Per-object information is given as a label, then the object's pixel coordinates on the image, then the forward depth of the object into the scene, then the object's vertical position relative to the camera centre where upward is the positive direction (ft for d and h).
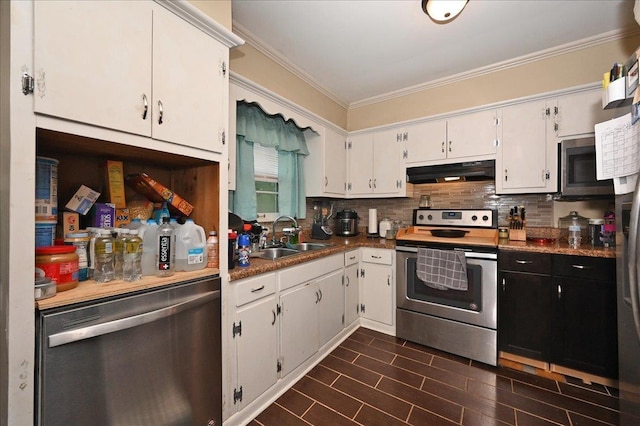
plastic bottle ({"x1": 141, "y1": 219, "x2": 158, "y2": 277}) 4.11 -0.60
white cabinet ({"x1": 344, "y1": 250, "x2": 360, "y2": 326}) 8.29 -2.45
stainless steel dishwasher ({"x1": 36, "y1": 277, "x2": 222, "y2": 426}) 2.82 -1.92
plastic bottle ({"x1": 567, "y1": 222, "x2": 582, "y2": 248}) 6.77 -0.61
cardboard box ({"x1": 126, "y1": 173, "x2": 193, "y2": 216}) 4.46 +0.37
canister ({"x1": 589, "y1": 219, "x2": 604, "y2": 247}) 6.66 -0.48
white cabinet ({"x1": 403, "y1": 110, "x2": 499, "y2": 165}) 8.07 +2.49
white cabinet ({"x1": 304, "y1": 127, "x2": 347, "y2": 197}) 9.34 +1.81
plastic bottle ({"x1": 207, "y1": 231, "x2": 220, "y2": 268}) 4.54 -0.70
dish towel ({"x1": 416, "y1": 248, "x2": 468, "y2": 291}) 7.08 -1.58
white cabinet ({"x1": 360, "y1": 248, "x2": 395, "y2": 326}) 8.48 -2.44
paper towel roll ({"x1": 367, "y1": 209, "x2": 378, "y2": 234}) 10.23 -0.34
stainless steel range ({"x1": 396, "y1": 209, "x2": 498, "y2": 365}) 6.95 -2.05
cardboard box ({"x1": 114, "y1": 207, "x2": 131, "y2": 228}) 4.42 -0.09
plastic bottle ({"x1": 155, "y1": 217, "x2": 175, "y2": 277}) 4.02 -0.62
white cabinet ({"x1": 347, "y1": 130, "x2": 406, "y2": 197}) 9.60 +1.89
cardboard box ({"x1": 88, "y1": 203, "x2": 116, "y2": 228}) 4.07 -0.03
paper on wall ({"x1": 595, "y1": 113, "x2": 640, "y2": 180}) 3.97 +1.07
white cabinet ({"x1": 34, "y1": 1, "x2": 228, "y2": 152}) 2.83 +1.90
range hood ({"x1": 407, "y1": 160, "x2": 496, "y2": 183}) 8.00 +1.35
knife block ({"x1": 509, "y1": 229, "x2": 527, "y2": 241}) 7.51 -0.63
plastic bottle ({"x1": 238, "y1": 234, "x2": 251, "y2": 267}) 5.30 -0.77
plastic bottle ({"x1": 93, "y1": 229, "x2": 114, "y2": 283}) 3.61 -0.60
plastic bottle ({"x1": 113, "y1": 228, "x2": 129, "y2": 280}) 3.76 -0.56
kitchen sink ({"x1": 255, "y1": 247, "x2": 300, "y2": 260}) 7.50 -1.18
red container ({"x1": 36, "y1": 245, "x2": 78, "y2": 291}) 2.97 -0.60
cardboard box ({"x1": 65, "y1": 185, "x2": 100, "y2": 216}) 3.89 +0.20
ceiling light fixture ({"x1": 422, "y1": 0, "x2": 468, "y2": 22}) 5.09 +4.16
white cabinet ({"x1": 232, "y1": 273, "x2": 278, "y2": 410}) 4.89 -2.50
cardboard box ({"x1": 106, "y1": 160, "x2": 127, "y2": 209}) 4.29 +0.51
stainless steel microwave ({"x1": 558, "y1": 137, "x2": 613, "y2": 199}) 6.45 +1.09
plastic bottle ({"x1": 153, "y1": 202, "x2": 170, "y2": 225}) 4.74 +0.00
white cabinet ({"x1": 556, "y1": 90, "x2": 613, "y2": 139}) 6.75 +2.67
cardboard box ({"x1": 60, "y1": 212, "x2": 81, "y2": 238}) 3.69 -0.14
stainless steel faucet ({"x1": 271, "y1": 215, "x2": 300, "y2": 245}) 8.54 -0.57
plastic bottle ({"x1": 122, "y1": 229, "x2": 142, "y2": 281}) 3.73 -0.67
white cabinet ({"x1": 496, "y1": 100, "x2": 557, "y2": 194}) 7.31 +1.85
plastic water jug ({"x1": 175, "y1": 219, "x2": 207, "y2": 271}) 4.33 -0.58
